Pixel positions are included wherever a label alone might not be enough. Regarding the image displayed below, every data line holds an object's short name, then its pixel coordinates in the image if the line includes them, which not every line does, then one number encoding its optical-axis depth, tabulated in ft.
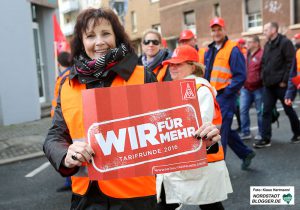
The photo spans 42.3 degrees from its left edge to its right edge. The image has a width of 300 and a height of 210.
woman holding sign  5.87
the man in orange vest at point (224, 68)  15.26
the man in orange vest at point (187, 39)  19.66
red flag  25.09
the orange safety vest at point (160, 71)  13.71
